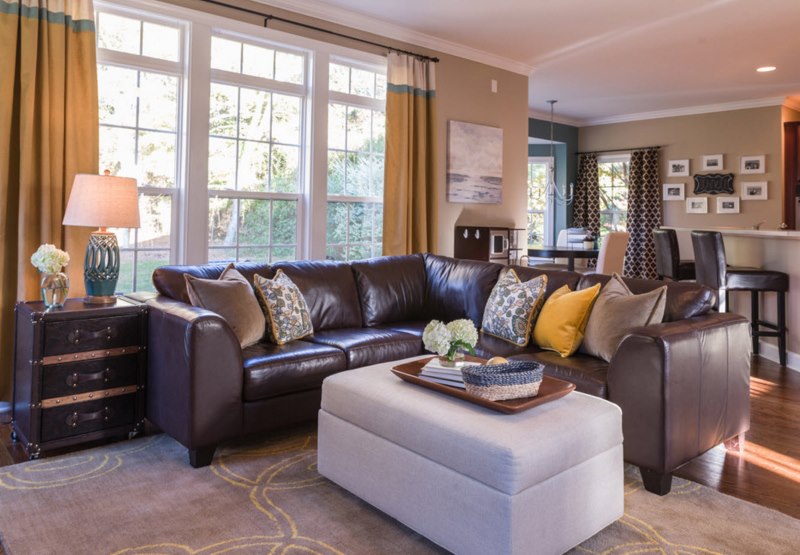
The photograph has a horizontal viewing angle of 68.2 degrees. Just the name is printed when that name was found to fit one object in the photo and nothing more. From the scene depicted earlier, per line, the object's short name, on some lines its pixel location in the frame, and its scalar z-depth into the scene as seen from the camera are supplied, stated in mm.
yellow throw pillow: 2963
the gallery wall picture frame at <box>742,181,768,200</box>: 7350
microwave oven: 5762
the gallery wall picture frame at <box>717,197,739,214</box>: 7587
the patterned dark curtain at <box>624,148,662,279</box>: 8188
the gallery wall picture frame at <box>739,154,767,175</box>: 7327
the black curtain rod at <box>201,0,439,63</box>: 4045
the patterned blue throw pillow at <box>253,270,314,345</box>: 3150
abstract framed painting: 5410
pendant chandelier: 8766
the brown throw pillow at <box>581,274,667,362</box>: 2719
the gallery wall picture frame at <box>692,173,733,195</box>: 7629
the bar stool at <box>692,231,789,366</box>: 4594
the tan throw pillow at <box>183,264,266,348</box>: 2934
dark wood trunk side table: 2639
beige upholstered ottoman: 1689
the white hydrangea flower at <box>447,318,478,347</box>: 2314
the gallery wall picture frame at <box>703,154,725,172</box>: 7656
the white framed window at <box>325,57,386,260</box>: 4754
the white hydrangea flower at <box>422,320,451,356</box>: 2291
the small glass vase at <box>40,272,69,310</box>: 2793
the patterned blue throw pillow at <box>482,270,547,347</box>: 3229
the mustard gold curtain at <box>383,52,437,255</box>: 4863
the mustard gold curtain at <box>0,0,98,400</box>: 3191
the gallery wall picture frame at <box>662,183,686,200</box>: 8039
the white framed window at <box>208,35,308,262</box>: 4145
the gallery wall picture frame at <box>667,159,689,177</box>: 7980
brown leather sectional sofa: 2348
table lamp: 2895
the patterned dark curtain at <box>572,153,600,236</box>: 8711
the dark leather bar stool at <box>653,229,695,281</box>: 5309
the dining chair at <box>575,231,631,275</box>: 5629
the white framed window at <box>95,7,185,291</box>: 3656
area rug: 1938
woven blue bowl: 1948
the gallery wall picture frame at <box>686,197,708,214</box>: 7837
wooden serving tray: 1907
